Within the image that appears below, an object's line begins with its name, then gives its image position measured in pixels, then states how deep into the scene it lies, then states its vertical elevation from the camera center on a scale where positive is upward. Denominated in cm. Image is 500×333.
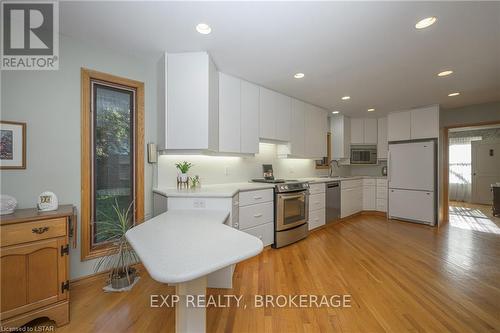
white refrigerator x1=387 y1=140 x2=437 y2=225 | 416 -30
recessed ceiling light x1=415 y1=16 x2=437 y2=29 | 176 +124
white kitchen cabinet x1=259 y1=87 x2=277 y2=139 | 328 +87
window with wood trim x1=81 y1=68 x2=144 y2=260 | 216 +15
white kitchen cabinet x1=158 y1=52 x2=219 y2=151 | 234 +72
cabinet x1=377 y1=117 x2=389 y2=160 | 523 +72
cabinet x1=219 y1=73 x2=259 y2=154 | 279 +73
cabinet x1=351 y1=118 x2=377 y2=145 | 535 +93
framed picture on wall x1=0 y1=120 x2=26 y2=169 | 176 +20
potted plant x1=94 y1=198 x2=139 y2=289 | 206 -90
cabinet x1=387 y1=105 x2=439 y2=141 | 423 +91
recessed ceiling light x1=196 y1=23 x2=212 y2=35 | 184 +125
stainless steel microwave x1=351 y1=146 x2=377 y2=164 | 533 +31
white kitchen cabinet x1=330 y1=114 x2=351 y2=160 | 517 +77
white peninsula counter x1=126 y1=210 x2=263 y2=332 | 76 -36
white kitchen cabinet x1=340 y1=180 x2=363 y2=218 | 455 -69
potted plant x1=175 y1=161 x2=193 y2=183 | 260 -3
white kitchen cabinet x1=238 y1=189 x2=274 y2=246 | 264 -62
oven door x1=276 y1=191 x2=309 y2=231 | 306 -65
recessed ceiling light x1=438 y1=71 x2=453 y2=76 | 278 +125
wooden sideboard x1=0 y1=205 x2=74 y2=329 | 141 -70
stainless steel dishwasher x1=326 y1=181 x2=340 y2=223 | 411 -69
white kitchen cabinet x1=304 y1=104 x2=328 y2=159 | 421 +75
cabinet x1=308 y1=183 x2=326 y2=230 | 375 -70
